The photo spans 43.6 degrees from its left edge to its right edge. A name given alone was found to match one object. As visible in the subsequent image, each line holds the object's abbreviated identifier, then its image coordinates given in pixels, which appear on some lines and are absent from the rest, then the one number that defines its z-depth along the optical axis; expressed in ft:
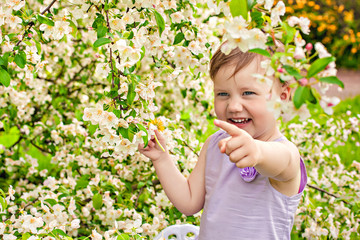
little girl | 5.19
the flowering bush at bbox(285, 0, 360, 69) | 30.45
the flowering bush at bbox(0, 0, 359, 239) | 3.92
